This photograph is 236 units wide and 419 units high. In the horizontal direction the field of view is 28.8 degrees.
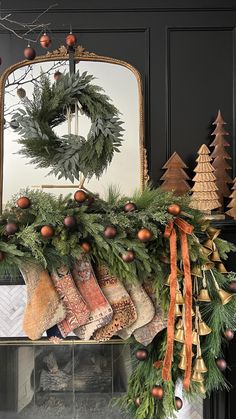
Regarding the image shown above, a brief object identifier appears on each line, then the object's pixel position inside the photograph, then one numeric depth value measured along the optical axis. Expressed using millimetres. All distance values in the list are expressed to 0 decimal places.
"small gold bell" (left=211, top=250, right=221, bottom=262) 1747
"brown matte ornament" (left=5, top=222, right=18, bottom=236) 1575
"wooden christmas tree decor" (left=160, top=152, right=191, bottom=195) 2088
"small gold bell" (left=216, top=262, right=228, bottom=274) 1775
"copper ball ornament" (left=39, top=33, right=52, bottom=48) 1791
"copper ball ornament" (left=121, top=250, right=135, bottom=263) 1612
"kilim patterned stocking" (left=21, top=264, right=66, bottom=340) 1688
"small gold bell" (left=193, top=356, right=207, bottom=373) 1700
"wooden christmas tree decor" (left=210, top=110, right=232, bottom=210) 2107
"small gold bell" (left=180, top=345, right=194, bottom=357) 1687
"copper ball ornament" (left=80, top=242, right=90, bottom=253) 1647
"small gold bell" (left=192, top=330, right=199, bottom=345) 1692
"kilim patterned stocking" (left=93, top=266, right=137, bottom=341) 1757
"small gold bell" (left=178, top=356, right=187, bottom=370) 1701
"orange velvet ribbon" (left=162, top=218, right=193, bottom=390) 1648
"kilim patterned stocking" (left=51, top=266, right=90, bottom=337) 1705
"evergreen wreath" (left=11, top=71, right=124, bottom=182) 1741
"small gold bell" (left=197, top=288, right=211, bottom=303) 1702
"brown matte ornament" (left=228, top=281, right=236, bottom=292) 1721
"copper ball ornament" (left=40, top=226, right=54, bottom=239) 1571
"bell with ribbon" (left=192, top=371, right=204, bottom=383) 1713
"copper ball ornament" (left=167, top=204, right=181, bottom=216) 1648
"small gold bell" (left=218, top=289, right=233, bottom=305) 1687
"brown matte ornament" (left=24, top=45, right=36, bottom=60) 1811
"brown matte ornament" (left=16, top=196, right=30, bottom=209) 1587
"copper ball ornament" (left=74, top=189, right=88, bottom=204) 1642
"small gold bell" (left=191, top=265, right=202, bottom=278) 1713
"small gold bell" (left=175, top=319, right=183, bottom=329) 1707
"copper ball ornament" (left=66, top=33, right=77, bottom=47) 1905
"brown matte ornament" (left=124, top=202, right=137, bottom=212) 1664
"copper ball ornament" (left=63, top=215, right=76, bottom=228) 1587
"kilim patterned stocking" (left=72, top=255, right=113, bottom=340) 1727
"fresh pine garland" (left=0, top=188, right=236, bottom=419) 1625
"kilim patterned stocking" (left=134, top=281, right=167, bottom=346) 1799
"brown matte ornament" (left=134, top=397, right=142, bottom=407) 1848
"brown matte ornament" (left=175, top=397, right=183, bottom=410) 1786
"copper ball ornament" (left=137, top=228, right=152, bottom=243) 1586
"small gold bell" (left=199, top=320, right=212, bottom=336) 1694
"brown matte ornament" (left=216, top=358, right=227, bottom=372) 1755
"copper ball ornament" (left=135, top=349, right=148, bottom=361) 1817
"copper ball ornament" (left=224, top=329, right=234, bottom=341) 1715
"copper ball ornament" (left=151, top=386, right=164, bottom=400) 1741
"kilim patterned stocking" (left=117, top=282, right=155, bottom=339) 1772
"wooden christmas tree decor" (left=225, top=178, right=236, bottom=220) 2053
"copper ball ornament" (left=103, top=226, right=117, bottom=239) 1588
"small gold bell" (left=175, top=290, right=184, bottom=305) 1674
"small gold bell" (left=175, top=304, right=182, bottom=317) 1699
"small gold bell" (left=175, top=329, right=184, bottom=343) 1687
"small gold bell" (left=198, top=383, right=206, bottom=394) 1745
